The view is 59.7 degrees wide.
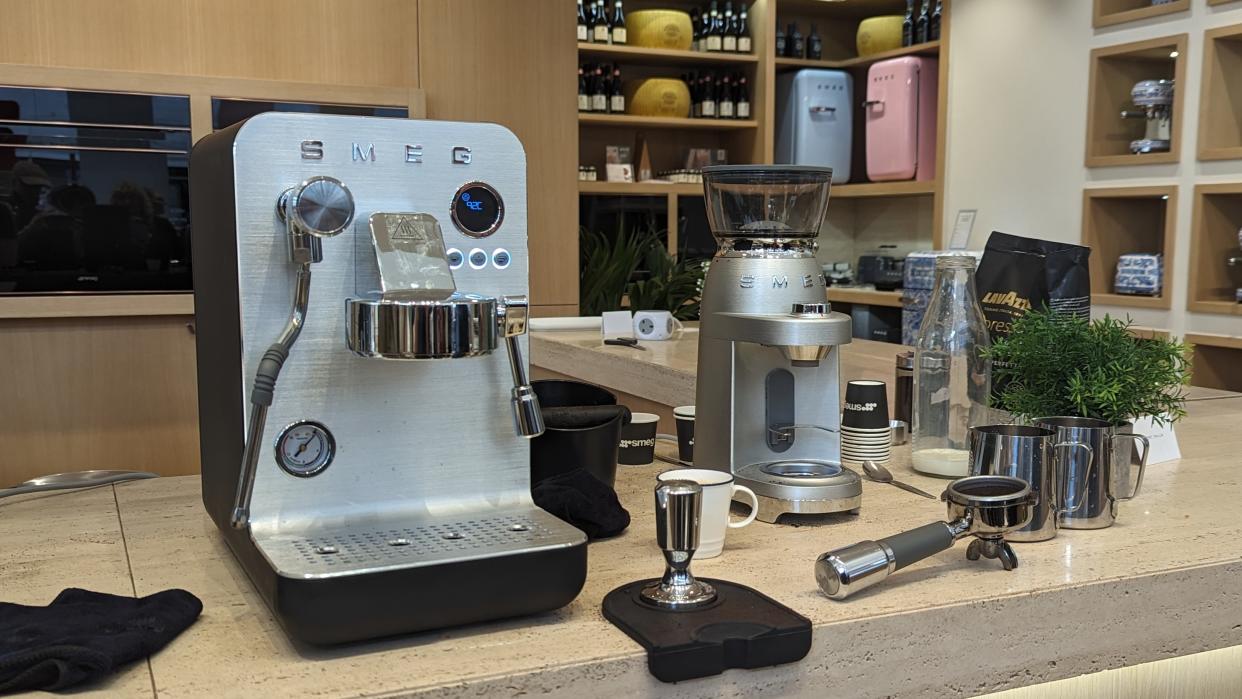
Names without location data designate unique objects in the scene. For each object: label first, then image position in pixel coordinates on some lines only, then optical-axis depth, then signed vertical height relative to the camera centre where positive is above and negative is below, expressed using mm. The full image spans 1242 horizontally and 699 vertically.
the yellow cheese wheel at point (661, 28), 4914 +972
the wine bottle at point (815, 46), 5465 +991
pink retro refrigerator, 5109 +601
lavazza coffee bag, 1523 -52
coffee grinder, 1146 -123
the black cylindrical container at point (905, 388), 1669 -225
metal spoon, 1323 -287
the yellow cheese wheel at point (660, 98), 4965 +663
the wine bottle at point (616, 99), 4953 +655
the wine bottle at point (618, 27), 4879 +978
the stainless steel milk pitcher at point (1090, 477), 1120 -242
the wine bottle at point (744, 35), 5082 +980
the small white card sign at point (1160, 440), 1429 -265
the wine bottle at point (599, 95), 4891 +666
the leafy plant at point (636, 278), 3666 -126
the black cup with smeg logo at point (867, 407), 1436 -218
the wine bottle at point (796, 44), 5418 +997
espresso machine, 795 -107
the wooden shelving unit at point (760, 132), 4965 +543
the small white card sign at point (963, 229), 4852 +63
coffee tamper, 837 -238
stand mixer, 3908 +485
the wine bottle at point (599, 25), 4797 +965
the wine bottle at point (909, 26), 5191 +1038
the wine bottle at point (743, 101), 5160 +674
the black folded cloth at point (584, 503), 1023 -249
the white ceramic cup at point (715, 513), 1002 -252
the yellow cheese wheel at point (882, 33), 5289 +1026
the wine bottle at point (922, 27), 5109 +1022
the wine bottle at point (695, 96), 5152 +699
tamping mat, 800 -296
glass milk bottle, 1423 -163
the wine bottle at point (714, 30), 5039 +999
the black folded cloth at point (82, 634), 715 -276
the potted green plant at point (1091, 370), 1208 -145
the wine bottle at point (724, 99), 5141 +689
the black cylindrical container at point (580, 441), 1086 -200
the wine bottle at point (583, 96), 4891 +663
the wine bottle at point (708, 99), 5109 +678
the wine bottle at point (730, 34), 5055 +974
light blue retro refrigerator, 5289 +627
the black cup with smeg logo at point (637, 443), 1470 -272
